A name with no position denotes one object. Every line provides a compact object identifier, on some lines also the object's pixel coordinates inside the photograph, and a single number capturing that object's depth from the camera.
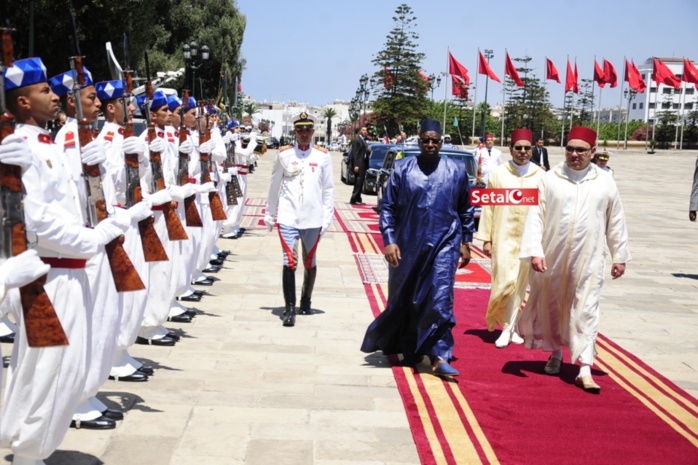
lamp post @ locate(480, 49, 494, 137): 72.66
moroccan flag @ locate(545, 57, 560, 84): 74.75
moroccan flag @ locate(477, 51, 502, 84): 66.88
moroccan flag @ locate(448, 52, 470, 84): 63.47
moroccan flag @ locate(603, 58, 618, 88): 77.25
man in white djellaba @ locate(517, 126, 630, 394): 7.78
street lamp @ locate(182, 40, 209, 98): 24.10
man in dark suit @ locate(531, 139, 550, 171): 22.80
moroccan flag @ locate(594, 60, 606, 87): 77.49
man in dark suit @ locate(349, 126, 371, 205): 26.14
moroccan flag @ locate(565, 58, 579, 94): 79.31
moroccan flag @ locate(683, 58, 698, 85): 72.18
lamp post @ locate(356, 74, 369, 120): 95.81
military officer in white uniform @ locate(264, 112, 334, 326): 10.03
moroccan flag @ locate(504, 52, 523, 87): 67.44
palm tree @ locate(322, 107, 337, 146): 146.25
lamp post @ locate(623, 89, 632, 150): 99.41
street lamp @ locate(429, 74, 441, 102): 85.76
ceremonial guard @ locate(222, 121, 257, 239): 16.64
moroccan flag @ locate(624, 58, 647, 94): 77.31
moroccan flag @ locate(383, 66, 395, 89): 75.24
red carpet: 6.00
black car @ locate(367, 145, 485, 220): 21.36
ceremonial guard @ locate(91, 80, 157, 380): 6.72
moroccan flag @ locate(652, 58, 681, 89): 71.12
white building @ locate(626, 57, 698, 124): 145.62
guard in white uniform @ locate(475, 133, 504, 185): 21.48
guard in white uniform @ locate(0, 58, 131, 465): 4.68
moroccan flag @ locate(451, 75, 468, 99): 65.50
